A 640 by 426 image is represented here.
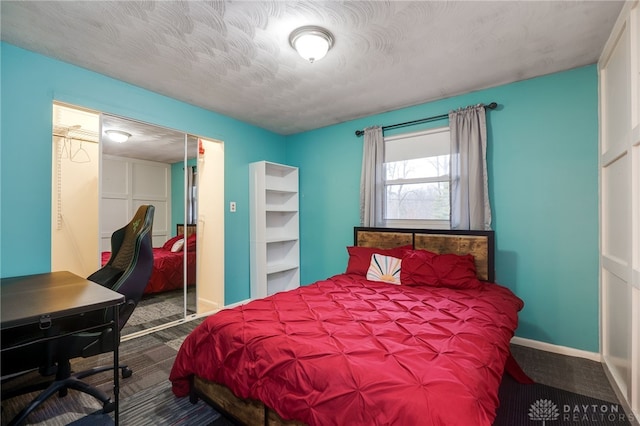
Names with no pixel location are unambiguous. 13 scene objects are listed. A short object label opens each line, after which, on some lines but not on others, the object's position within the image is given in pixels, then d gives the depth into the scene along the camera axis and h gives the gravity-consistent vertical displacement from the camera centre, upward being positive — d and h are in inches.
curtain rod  108.9 +40.9
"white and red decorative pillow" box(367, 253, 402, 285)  107.1 -21.4
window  122.9 +15.3
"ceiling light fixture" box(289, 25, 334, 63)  75.7 +46.7
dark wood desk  49.0 -17.1
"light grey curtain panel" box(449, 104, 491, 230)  109.0 +16.9
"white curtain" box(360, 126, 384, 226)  135.5 +15.8
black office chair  61.6 -28.0
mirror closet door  106.3 +5.2
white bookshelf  151.6 -8.4
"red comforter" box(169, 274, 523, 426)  41.4 -25.5
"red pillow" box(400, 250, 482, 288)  97.3 -20.1
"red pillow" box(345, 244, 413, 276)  116.0 -17.3
